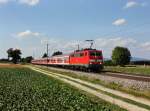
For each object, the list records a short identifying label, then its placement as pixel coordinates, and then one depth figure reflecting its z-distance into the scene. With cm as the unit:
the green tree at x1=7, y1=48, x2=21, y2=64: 18312
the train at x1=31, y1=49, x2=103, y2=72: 5764
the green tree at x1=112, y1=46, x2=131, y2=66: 12012
